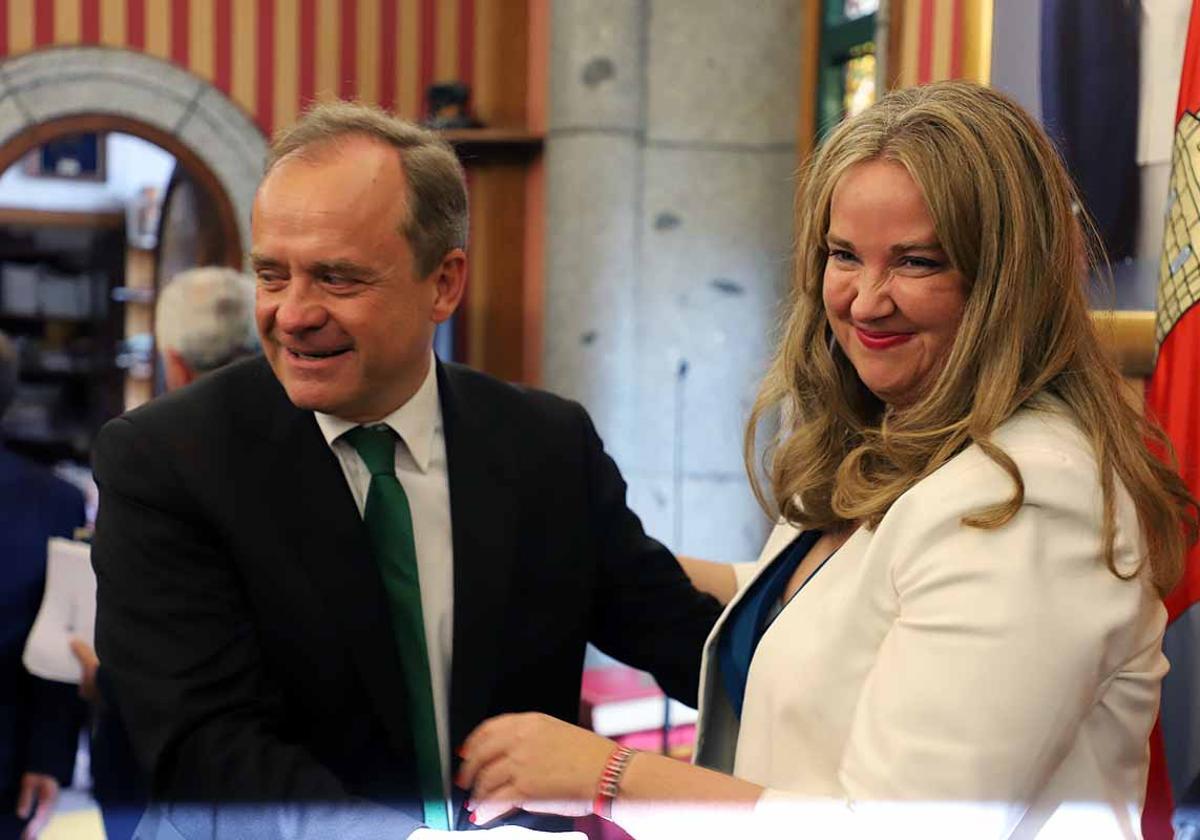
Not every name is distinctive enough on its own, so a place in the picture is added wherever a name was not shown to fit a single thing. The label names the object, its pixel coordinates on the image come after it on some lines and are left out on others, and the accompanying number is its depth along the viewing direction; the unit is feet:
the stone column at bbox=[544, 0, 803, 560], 16.87
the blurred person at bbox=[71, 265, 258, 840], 10.01
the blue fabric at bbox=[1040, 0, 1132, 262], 7.61
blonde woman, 4.01
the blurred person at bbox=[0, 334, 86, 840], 9.18
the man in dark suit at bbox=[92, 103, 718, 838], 4.97
